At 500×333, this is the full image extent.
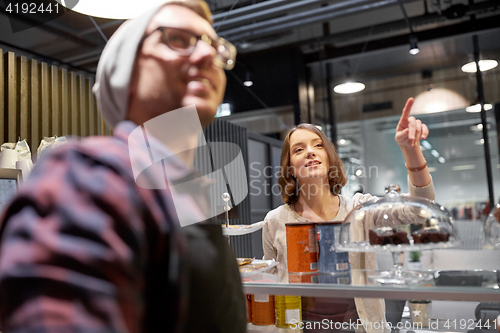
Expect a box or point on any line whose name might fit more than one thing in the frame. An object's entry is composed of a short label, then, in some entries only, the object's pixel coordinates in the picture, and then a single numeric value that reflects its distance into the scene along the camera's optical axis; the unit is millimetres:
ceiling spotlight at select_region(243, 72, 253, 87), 6355
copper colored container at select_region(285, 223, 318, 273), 1141
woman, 1896
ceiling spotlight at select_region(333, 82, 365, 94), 6473
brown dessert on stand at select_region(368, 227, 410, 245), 1007
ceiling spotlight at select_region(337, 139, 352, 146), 6743
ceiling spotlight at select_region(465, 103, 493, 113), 5859
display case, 841
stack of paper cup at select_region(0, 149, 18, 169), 2158
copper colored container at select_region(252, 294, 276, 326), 1172
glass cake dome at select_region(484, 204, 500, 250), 907
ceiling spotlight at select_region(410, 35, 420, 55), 5383
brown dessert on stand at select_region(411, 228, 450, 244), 993
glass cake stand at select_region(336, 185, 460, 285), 994
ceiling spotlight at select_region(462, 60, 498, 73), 5895
